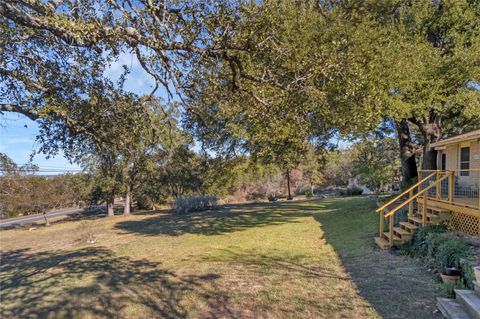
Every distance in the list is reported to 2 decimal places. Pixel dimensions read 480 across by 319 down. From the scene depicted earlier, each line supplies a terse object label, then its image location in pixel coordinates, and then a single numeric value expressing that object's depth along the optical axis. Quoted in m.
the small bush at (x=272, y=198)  33.48
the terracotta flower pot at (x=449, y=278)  5.33
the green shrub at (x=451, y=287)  4.93
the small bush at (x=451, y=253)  5.84
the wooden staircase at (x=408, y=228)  8.47
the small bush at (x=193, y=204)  23.70
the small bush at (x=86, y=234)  14.65
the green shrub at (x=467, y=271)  4.92
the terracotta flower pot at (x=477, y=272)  4.57
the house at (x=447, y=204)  7.62
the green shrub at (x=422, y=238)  7.36
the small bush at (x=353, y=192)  29.31
